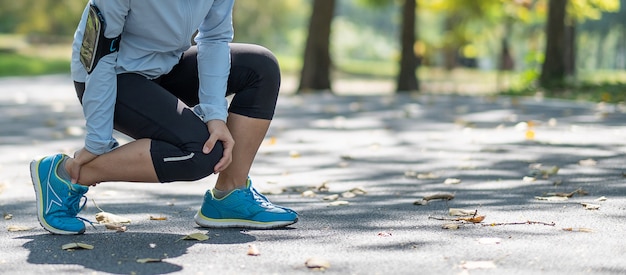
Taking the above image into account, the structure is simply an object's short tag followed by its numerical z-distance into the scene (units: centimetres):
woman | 411
